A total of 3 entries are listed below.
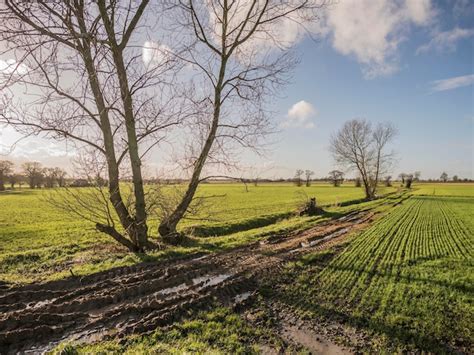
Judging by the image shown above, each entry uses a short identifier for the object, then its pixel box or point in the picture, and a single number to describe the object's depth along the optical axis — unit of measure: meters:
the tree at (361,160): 44.19
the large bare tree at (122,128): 8.62
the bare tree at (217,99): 11.55
